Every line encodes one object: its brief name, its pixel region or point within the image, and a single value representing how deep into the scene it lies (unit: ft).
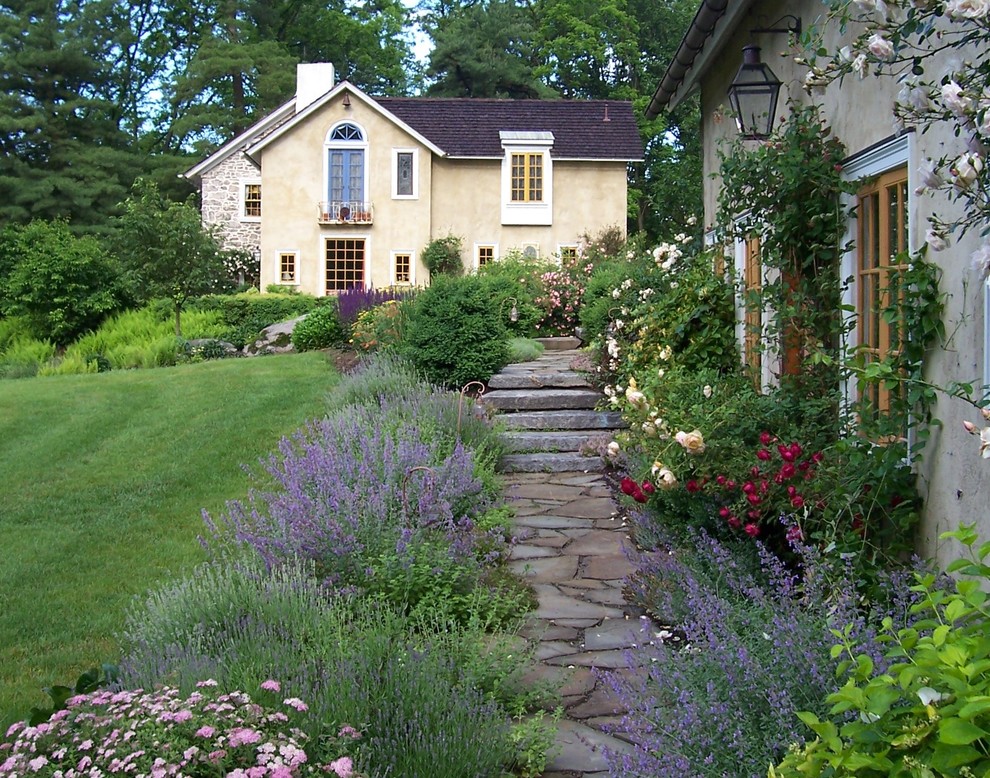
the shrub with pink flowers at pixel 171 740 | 7.80
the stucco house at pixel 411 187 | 85.97
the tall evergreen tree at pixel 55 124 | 109.81
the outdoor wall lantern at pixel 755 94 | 19.38
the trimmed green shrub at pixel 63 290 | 75.31
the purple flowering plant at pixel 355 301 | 52.39
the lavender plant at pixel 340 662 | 9.52
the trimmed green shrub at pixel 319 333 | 55.16
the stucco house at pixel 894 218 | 12.02
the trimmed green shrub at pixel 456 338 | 34.01
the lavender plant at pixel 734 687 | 7.95
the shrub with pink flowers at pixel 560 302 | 56.59
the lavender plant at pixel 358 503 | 14.51
